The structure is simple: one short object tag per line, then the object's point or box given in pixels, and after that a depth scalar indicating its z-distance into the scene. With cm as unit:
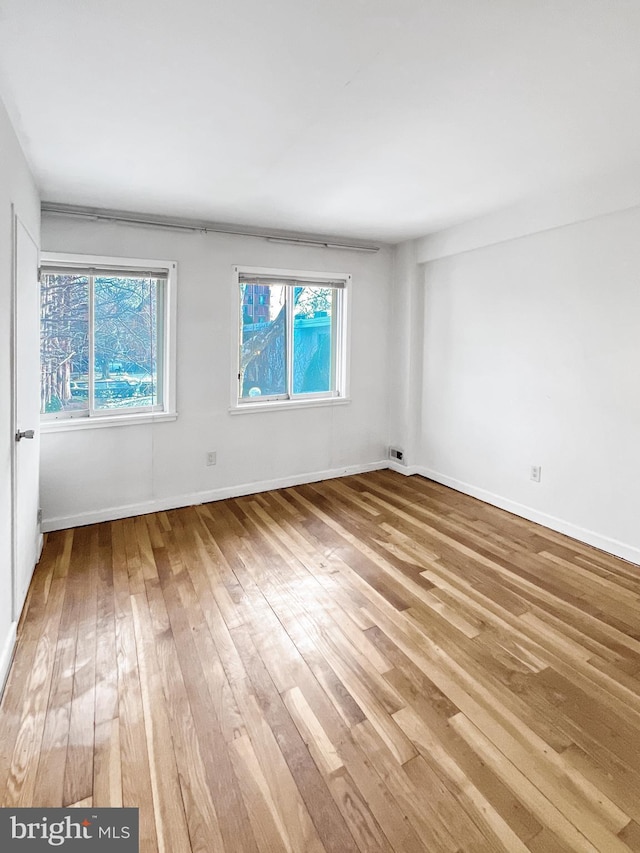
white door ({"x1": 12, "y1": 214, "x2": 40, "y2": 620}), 227
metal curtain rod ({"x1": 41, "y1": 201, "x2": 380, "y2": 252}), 335
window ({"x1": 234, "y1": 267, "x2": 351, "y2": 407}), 426
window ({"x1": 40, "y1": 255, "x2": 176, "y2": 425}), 342
